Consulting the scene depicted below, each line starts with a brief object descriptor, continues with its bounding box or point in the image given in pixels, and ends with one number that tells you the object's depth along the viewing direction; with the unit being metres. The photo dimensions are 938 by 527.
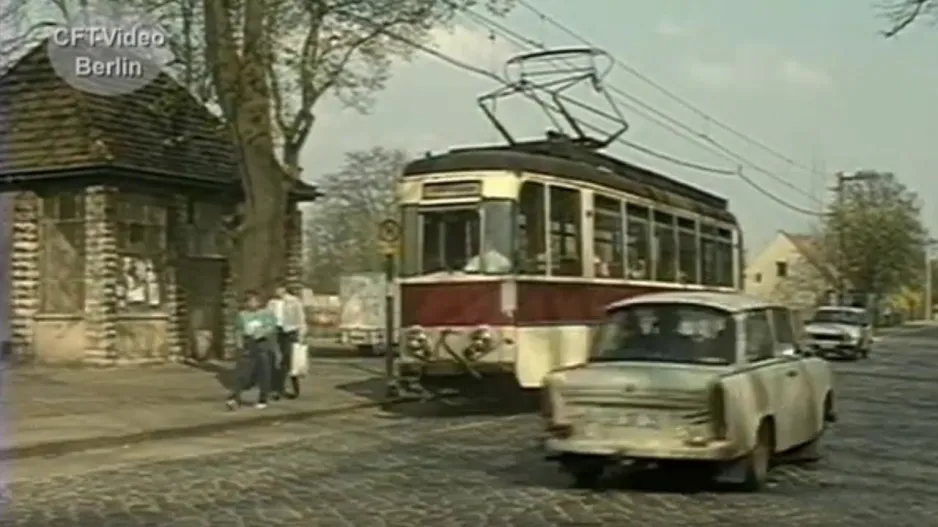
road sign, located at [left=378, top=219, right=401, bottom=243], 23.95
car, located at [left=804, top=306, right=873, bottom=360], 51.50
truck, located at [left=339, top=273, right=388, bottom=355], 48.16
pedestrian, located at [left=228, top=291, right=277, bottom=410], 23.66
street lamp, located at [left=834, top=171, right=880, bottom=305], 94.62
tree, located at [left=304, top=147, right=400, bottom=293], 75.38
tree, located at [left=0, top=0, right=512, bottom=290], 27.42
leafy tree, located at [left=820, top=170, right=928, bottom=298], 98.94
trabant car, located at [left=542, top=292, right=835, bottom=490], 13.27
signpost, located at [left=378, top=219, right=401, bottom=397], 24.31
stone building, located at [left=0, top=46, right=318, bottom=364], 33.47
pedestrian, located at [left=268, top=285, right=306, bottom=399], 25.06
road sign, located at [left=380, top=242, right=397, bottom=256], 24.56
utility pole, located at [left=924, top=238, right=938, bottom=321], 107.57
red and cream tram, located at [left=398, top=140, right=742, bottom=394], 22.33
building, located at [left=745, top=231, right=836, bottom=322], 106.69
